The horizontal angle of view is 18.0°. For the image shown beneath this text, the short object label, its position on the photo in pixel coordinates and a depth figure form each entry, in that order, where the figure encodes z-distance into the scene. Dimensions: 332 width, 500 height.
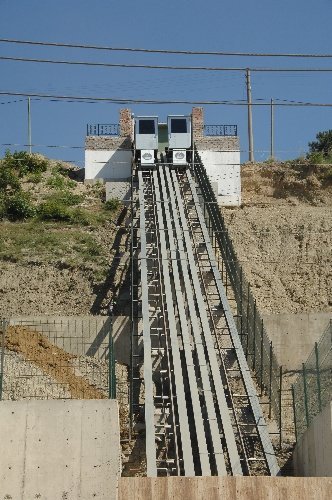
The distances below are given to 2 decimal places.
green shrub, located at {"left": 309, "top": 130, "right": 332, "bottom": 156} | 61.25
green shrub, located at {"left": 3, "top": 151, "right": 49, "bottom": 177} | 44.47
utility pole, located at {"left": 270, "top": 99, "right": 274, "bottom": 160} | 59.00
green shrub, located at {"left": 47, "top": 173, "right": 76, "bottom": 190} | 43.47
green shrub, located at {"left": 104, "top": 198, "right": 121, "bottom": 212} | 41.12
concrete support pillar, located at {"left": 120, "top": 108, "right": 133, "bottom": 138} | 45.84
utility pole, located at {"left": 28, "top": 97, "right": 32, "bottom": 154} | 51.81
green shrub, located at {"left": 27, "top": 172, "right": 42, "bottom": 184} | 43.66
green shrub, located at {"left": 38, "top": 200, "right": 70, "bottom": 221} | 40.19
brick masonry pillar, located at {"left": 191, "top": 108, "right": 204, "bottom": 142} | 46.50
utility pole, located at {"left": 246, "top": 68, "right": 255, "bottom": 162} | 56.10
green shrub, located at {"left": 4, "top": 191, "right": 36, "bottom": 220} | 40.41
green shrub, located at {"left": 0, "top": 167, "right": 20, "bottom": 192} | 42.72
